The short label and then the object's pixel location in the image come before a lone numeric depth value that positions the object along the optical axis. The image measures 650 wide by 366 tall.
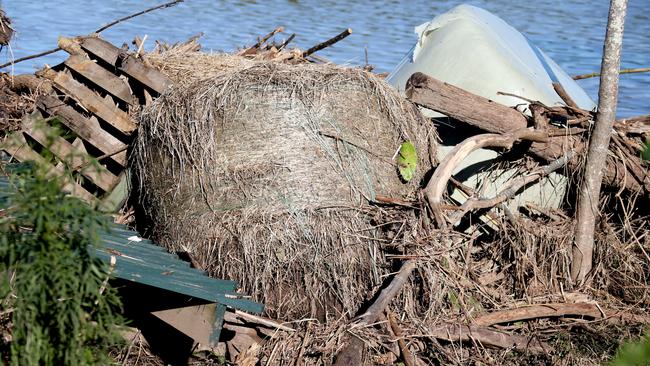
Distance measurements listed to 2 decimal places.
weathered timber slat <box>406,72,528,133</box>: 6.91
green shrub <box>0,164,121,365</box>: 3.47
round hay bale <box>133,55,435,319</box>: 6.21
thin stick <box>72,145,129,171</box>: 7.12
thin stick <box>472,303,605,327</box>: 6.38
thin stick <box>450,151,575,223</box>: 6.57
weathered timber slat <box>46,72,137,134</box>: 7.33
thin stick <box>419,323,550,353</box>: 6.08
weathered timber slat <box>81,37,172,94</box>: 7.36
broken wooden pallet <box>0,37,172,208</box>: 7.25
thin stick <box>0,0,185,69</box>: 7.73
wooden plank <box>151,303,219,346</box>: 5.32
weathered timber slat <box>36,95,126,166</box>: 7.26
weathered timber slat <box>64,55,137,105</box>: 7.43
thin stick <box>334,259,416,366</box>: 5.54
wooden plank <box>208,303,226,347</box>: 5.29
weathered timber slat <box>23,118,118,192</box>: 7.15
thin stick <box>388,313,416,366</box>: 5.69
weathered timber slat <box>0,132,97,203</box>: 7.14
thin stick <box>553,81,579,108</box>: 7.34
